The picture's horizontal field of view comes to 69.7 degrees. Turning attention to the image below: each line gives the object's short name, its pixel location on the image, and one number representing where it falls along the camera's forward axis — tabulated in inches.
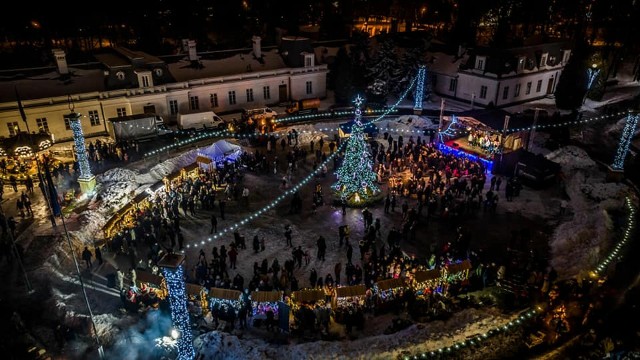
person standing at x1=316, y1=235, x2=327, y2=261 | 839.1
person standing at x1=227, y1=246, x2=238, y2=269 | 816.3
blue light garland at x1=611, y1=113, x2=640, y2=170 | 1064.2
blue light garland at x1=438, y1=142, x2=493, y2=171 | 1227.9
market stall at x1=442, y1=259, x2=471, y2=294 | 749.3
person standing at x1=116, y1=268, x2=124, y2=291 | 735.7
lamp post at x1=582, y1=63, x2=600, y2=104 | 1592.4
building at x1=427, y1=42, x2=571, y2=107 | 1633.9
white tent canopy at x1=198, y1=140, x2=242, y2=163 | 1176.2
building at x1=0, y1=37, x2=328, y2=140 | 1295.5
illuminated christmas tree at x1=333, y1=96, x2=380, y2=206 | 986.7
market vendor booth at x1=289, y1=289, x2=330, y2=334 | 681.0
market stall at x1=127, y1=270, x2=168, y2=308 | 721.6
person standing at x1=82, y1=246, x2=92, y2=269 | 810.2
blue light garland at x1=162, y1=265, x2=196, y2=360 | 564.4
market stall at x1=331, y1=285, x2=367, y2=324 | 702.5
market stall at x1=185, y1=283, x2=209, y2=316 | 709.3
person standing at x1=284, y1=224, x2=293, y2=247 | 876.0
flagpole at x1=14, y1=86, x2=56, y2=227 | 811.1
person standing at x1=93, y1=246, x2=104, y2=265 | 824.9
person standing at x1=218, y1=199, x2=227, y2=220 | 964.0
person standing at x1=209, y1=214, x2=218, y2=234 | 909.2
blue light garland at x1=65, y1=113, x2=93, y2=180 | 1003.4
